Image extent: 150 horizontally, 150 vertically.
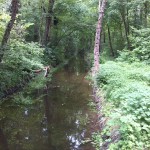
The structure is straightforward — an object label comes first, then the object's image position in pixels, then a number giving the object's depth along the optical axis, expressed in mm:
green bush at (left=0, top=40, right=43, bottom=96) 8777
